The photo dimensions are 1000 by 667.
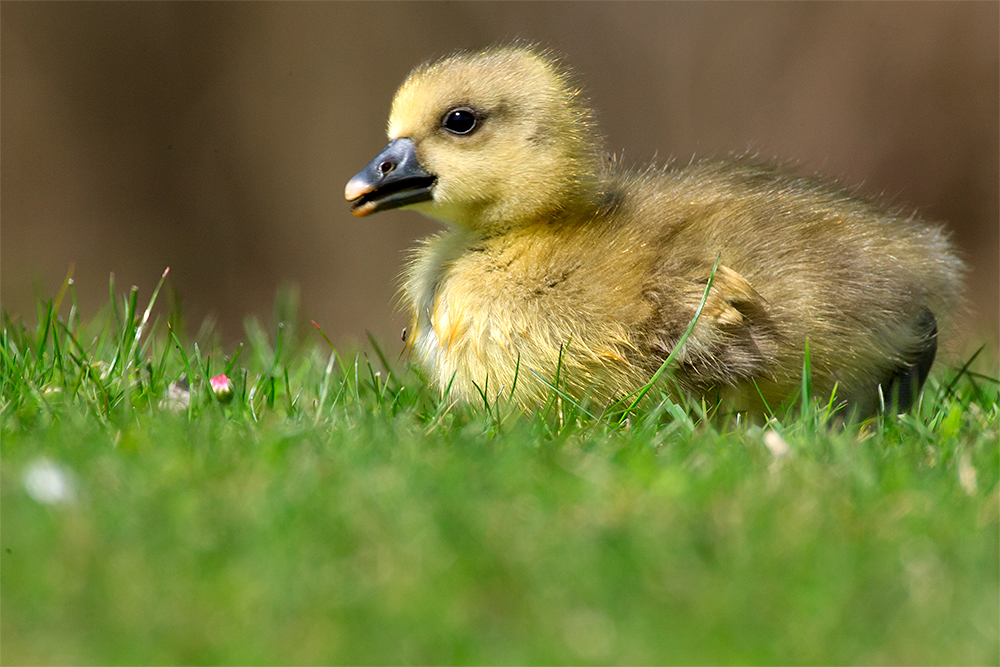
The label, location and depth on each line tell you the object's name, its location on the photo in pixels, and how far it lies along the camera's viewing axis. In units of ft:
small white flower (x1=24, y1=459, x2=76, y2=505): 13.47
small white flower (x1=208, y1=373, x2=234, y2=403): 19.88
